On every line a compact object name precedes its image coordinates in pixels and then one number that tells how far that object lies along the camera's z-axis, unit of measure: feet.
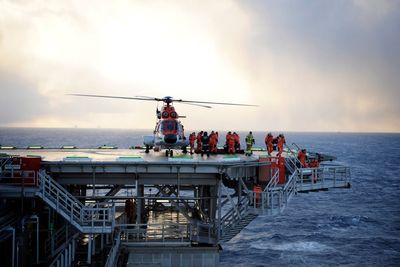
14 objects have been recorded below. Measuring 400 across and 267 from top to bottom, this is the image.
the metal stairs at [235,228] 81.05
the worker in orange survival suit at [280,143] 91.84
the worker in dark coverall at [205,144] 97.65
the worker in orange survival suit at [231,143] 102.24
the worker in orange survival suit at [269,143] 98.63
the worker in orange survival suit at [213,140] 100.42
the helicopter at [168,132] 100.21
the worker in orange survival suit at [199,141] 104.73
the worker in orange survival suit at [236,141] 103.60
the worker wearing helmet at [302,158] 90.41
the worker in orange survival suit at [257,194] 78.17
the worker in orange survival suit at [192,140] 108.17
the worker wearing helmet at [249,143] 97.15
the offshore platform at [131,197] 71.41
